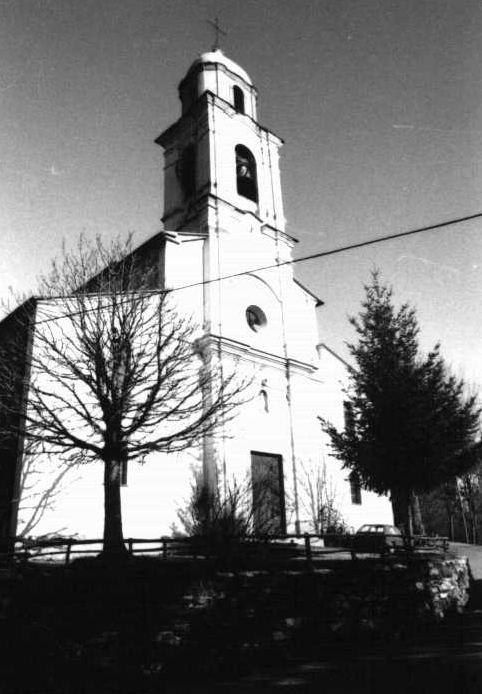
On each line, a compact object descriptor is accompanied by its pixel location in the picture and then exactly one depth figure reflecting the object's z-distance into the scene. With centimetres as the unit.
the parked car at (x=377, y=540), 1244
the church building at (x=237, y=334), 1634
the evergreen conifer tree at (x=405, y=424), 1595
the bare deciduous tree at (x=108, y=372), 1222
